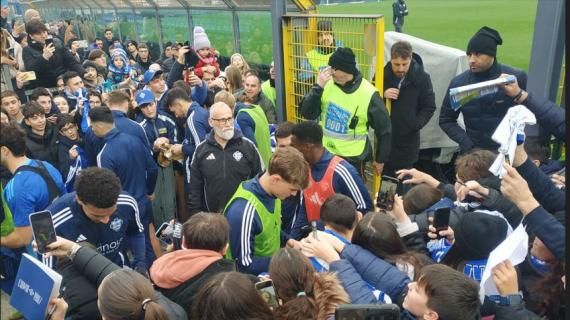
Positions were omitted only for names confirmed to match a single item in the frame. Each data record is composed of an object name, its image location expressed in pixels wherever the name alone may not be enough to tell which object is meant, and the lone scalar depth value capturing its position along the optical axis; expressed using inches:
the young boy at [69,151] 190.4
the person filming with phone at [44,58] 276.5
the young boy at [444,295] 79.2
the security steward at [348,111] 180.4
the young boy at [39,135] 185.9
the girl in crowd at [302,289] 82.2
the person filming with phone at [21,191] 122.6
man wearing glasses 165.5
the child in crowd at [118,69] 362.1
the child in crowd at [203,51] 274.5
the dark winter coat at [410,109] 207.2
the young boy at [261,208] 117.8
